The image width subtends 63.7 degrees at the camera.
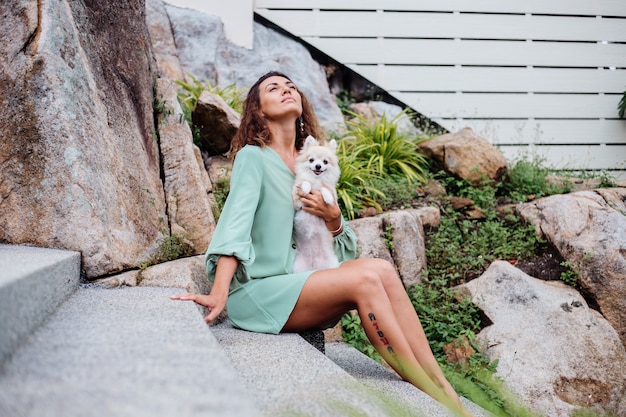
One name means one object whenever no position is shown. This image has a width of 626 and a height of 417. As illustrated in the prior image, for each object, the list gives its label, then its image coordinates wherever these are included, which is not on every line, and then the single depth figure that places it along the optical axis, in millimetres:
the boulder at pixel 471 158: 5113
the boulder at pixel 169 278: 2294
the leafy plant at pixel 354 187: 4445
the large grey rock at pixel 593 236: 3822
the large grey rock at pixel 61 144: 2104
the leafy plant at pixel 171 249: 2742
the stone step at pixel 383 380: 1866
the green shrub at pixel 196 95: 4648
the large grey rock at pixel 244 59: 6230
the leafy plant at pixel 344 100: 7109
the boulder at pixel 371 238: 4013
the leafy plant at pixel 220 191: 4006
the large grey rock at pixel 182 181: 3162
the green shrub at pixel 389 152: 5270
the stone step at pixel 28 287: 1048
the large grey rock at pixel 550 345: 3211
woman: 2135
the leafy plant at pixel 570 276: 3947
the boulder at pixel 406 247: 4070
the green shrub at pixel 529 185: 5215
